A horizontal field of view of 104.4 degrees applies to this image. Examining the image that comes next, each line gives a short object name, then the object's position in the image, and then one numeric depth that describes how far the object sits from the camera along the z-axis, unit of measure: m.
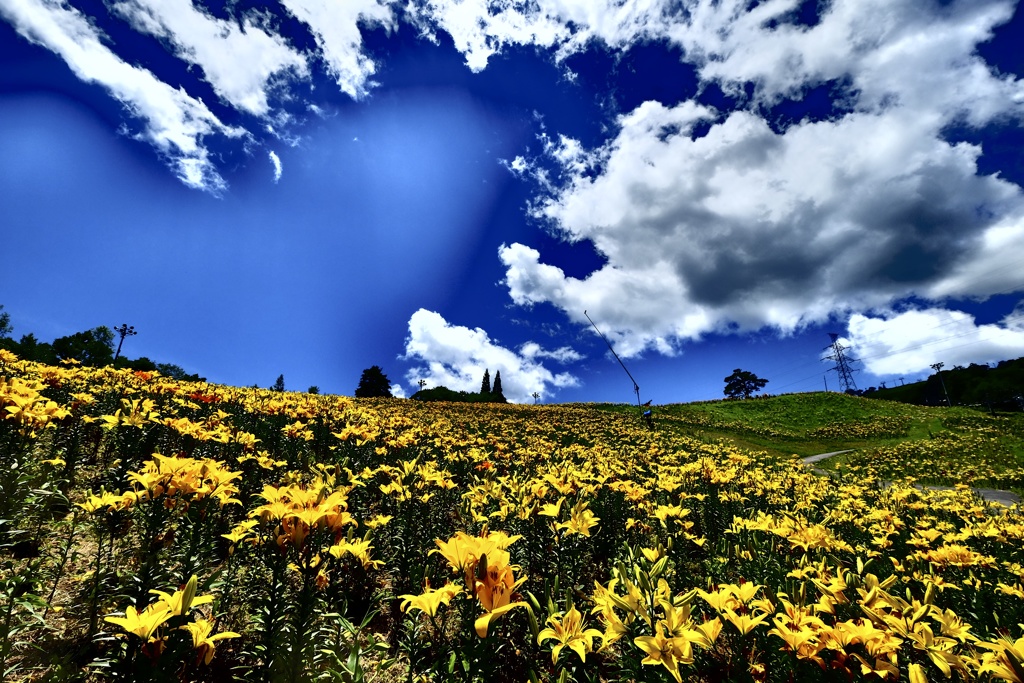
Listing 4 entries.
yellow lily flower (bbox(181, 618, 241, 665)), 1.77
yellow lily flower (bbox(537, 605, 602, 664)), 1.62
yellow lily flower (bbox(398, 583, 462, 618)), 1.58
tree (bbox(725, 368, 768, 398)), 102.44
